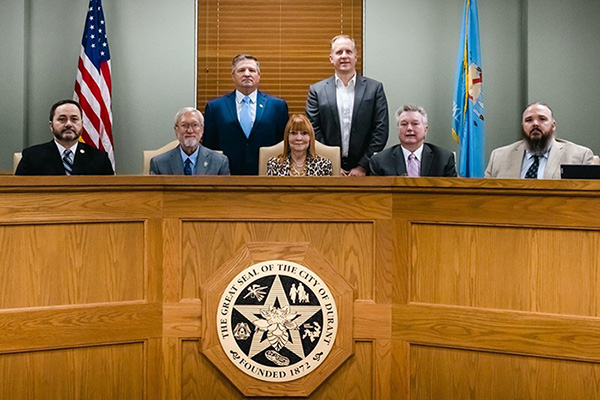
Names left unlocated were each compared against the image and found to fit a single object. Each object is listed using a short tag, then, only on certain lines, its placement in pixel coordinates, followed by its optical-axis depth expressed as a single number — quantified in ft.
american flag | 19.49
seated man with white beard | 13.85
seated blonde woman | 13.88
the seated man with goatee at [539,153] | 13.85
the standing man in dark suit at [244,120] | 15.85
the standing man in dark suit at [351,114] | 16.17
